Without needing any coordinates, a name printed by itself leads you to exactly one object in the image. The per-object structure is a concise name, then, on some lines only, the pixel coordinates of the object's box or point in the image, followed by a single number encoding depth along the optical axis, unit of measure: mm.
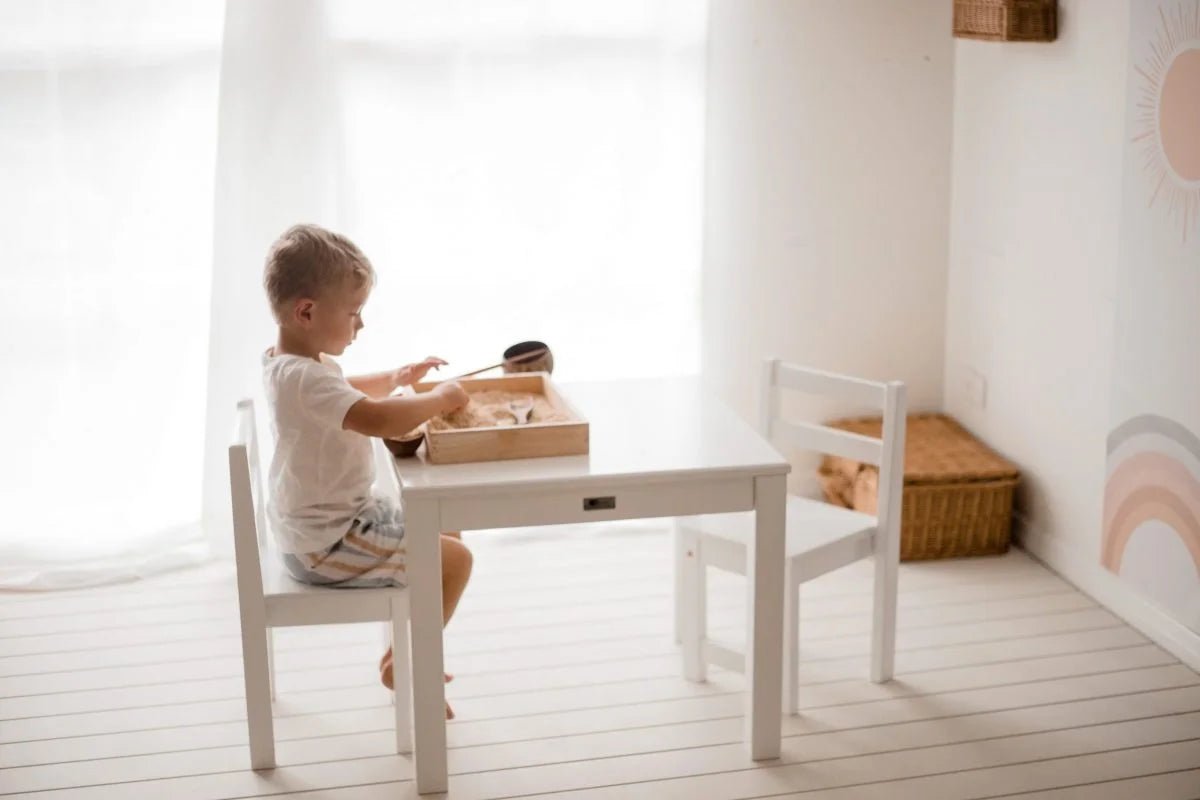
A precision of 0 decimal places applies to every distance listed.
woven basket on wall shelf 3258
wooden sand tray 2416
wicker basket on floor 3506
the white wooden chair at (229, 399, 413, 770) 2430
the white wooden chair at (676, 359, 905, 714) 2721
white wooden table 2346
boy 2414
